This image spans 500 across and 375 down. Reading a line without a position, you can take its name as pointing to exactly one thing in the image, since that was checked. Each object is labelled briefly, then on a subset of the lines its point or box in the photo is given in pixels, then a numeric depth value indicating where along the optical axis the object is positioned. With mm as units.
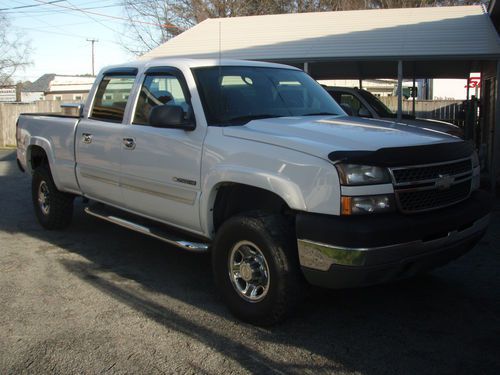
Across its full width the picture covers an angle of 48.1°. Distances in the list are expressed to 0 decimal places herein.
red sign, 22297
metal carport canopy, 11773
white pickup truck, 3627
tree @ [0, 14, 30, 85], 40375
